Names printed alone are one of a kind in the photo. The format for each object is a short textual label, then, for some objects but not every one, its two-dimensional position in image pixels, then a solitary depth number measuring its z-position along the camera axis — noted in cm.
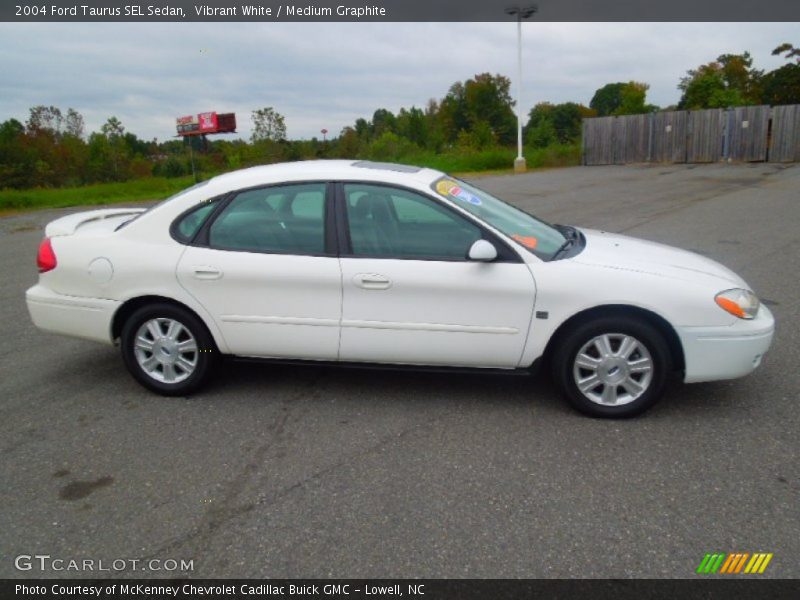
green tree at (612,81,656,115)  5703
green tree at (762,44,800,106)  4344
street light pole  2606
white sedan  363
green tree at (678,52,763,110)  4431
